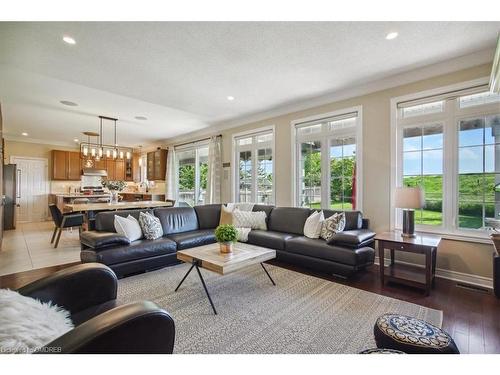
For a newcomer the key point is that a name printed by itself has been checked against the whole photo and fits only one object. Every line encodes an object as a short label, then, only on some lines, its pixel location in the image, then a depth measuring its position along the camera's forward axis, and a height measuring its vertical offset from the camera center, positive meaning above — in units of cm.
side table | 260 -77
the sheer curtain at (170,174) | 782 +40
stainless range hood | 866 +51
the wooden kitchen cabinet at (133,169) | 969 +69
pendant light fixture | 550 +85
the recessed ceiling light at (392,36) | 241 +155
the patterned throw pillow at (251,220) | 432 -59
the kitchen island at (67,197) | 712 -36
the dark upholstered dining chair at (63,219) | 475 -67
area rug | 180 -116
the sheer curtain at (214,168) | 613 +48
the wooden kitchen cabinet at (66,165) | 806 +70
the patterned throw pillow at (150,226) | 355 -60
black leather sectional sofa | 300 -78
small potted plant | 268 -55
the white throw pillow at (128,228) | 338 -59
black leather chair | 93 -61
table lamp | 285 -17
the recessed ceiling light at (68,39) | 244 +150
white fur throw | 91 -59
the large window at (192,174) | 705 +39
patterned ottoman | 126 -81
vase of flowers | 584 -5
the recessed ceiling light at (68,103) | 439 +153
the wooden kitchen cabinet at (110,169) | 913 +65
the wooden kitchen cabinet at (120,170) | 937 +63
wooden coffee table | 234 -75
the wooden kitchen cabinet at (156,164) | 803 +75
